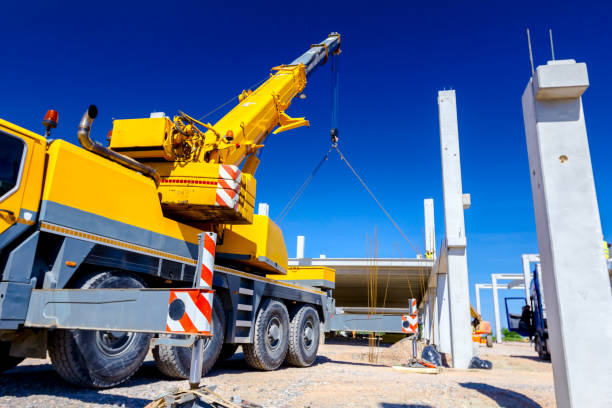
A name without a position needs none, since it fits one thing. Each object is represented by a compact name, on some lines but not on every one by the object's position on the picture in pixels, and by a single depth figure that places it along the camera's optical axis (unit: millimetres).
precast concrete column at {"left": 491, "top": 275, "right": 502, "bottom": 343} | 34250
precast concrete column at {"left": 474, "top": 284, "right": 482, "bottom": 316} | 37444
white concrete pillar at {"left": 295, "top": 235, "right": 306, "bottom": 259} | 28609
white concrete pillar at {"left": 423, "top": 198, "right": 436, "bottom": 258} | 23442
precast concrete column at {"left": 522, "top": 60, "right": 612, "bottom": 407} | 3786
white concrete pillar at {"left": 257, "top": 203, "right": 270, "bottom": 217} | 24989
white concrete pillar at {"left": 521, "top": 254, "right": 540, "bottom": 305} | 26814
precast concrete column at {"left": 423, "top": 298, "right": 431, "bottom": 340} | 20334
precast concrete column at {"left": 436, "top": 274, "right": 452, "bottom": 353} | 15137
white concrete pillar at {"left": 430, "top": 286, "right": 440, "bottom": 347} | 16391
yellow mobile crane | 3719
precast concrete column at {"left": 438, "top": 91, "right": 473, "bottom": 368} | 11219
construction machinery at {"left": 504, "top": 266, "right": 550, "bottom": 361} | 14617
